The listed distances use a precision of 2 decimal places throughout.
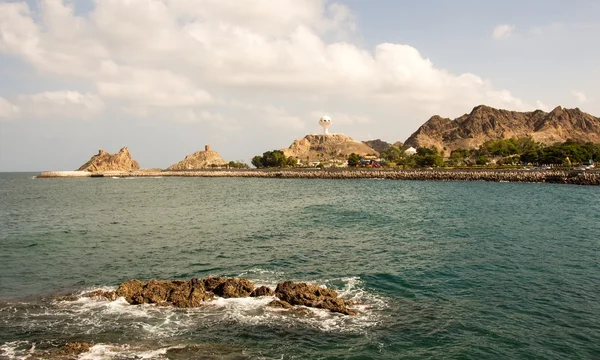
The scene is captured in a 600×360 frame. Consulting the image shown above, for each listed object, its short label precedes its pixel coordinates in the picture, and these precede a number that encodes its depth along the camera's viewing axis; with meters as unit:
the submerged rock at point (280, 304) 19.34
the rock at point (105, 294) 21.16
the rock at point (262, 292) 21.12
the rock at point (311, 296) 19.14
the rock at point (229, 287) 21.06
